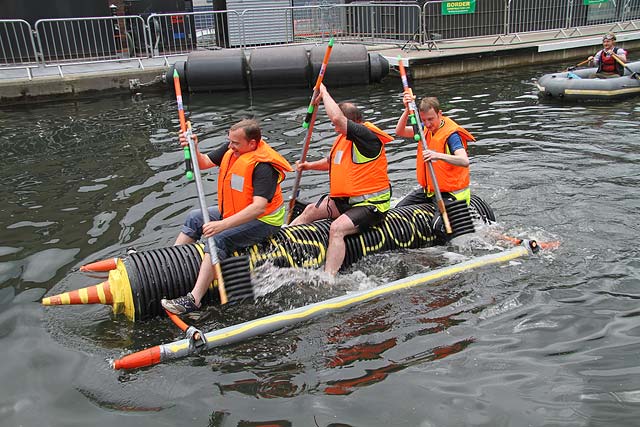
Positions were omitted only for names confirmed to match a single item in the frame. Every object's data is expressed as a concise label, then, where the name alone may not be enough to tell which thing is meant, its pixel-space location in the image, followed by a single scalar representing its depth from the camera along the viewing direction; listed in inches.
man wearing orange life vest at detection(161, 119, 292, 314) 218.8
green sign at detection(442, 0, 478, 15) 772.0
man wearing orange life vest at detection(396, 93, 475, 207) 264.4
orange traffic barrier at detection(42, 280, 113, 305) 208.7
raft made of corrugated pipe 213.8
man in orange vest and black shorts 246.4
